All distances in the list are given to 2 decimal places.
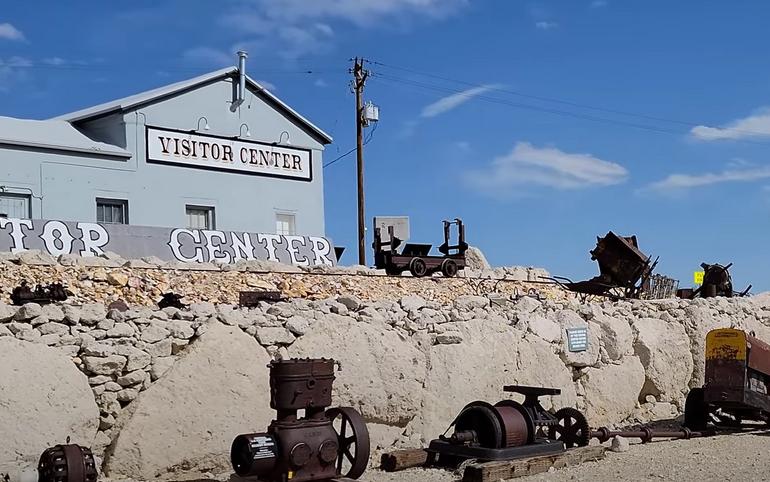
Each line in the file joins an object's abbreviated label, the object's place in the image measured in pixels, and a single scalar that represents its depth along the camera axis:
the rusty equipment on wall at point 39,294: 11.77
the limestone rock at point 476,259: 29.38
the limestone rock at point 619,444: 9.26
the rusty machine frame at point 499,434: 8.12
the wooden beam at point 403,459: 8.05
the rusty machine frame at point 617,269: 17.59
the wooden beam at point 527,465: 7.50
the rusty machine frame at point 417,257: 22.83
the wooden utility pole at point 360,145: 29.87
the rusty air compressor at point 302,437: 6.55
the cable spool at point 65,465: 6.09
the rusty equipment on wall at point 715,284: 16.20
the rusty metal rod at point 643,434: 9.45
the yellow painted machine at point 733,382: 10.45
